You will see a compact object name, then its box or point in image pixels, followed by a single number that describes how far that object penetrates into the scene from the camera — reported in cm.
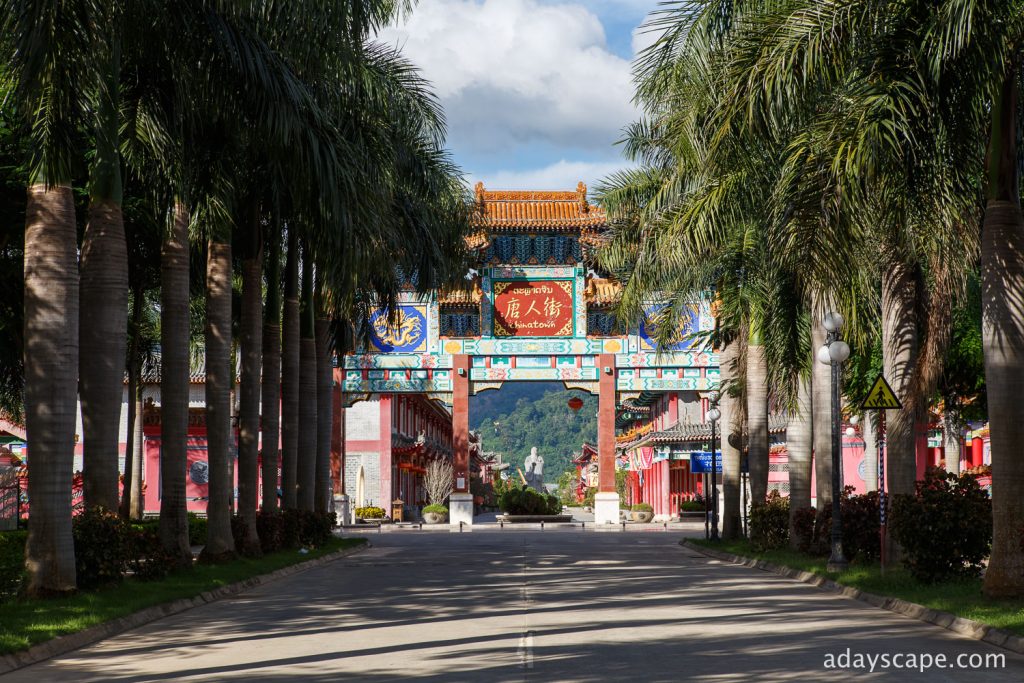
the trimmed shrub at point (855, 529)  2194
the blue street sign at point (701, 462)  6294
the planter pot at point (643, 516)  6619
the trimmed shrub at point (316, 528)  3082
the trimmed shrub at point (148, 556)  1802
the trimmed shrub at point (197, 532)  3228
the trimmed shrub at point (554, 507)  6850
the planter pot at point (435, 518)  5972
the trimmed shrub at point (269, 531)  2638
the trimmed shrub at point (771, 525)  2758
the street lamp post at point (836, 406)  2069
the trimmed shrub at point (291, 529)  2827
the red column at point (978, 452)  5225
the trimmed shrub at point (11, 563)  1473
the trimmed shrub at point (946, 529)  1661
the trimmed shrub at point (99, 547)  1580
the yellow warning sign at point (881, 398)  1753
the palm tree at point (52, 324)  1448
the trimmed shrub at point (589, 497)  10732
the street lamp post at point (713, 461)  3550
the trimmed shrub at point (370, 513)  6317
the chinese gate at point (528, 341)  5756
